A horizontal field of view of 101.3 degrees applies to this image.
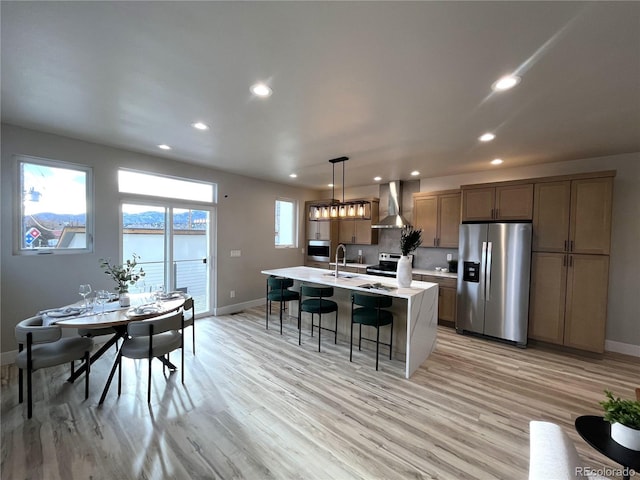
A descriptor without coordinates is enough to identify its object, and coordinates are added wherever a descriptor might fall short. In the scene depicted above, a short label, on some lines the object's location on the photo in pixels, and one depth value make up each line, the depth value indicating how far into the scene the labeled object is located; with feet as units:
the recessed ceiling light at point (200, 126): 9.73
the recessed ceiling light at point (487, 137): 10.20
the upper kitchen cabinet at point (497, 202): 13.21
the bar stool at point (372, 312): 10.37
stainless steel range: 18.03
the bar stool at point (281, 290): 13.83
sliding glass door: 13.57
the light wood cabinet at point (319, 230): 21.56
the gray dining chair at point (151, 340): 8.16
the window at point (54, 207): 10.67
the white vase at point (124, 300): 9.52
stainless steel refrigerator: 12.91
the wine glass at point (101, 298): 9.66
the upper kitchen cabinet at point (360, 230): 20.36
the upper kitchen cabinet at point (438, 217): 16.24
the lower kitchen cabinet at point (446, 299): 15.35
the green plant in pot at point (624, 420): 4.15
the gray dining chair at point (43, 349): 7.36
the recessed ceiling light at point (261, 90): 7.16
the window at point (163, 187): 13.32
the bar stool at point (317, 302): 12.05
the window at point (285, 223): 21.25
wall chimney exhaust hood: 18.38
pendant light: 12.99
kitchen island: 10.05
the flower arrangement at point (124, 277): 9.54
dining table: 7.97
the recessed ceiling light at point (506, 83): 6.53
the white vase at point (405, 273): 11.38
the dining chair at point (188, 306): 10.49
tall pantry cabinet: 11.57
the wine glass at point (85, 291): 9.23
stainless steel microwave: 21.57
